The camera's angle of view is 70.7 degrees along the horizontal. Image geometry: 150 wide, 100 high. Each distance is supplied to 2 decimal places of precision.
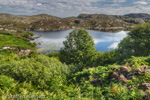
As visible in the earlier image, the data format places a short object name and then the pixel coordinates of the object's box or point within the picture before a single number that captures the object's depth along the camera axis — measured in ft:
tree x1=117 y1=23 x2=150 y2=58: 90.27
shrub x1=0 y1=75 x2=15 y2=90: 36.72
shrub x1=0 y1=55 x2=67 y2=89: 46.46
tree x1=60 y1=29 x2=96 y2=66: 86.07
